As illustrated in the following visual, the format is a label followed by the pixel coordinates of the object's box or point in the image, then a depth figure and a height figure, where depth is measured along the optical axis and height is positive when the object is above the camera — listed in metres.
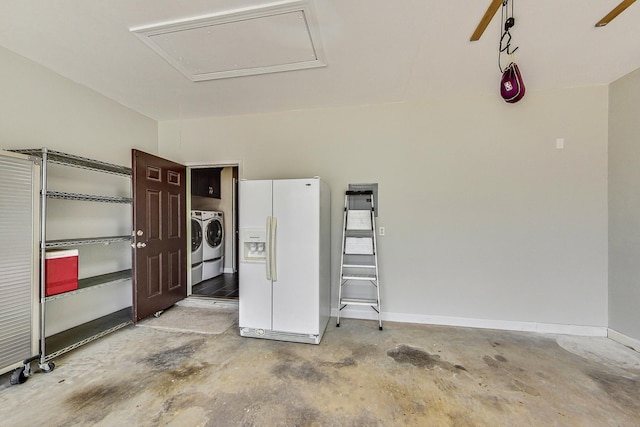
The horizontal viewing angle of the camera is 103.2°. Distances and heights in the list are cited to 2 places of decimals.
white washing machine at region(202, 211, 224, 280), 4.83 -0.64
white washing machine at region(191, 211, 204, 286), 4.34 -0.61
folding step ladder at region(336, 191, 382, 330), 3.17 -0.61
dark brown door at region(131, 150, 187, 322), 3.00 -0.29
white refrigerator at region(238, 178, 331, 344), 2.69 -0.51
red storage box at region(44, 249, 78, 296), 2.22 -0.54
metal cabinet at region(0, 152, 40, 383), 1.94 -0.41
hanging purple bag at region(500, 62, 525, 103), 2.19 +1.13
